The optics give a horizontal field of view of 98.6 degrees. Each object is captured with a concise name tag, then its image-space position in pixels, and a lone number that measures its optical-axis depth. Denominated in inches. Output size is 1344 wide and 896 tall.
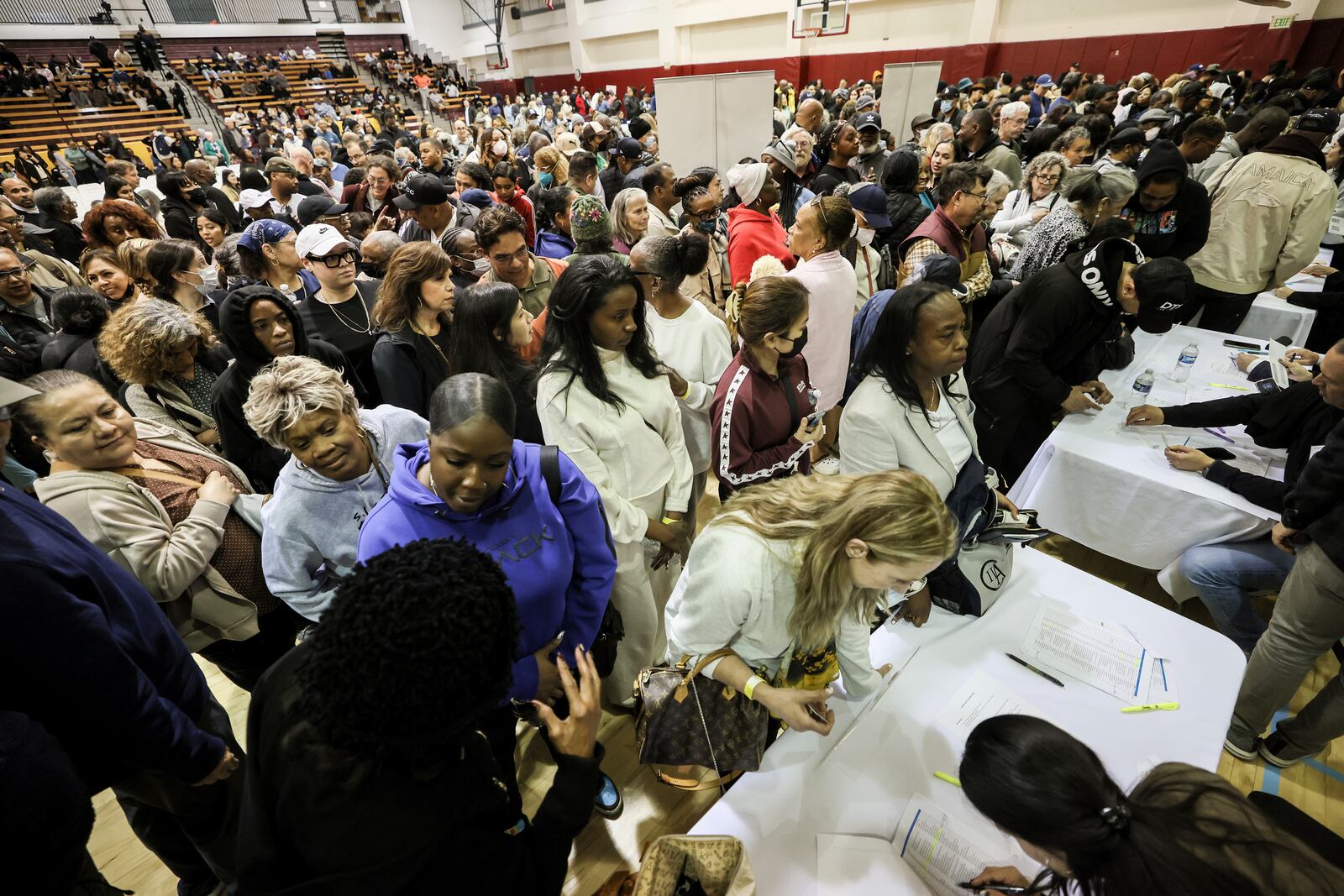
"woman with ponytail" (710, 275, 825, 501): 82.1
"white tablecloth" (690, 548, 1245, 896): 52.6
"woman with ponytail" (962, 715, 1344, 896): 37.1
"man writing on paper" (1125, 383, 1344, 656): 86.9
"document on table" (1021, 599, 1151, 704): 63.8
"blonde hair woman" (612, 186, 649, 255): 147.4
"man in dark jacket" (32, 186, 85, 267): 201.6
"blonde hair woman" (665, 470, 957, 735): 52.9
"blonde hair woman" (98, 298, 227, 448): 86.0
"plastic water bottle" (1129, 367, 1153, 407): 116.4
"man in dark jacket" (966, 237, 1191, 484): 102.0
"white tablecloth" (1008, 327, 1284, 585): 91.8
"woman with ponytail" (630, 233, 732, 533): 98.5
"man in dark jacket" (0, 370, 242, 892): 44.3
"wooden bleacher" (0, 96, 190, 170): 582.2
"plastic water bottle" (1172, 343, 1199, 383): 119.4
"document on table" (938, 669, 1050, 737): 60.1
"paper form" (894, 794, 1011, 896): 49.3
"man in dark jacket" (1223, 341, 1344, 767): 73.6
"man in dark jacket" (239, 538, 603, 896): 33.4
